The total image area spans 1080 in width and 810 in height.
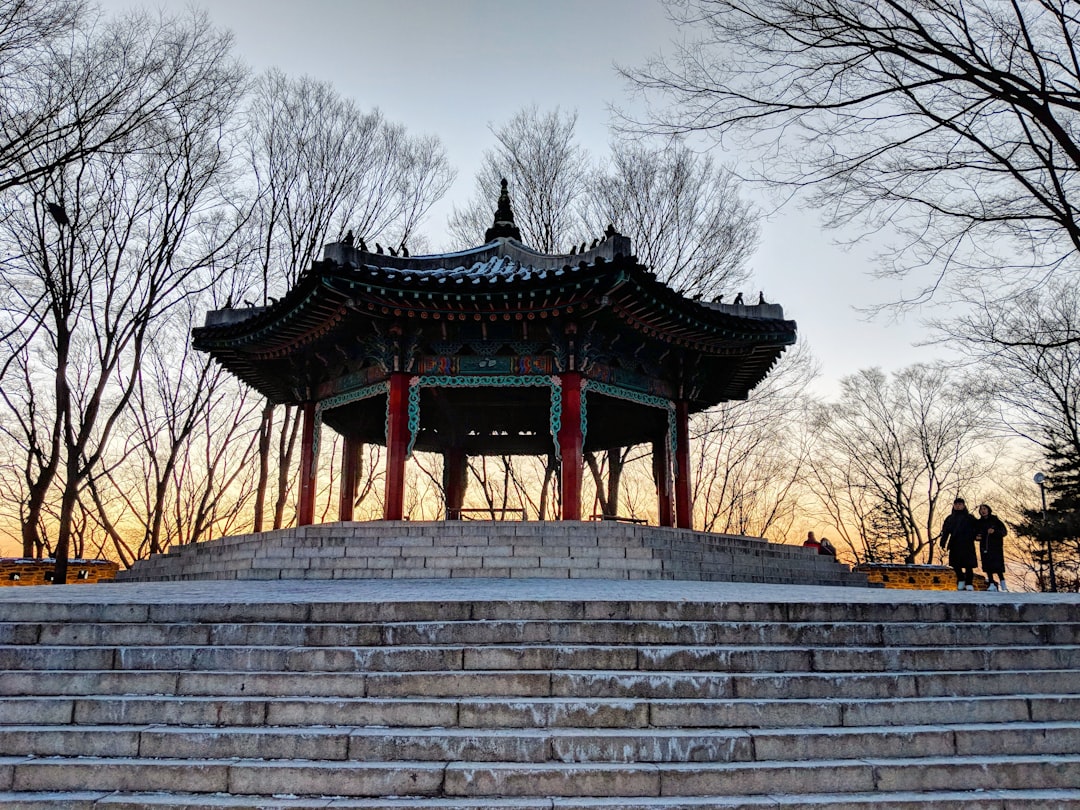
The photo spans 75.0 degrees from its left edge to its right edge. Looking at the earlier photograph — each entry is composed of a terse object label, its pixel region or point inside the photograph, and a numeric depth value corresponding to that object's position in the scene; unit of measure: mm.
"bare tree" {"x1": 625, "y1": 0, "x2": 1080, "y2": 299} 7152
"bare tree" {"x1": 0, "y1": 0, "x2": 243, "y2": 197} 9047
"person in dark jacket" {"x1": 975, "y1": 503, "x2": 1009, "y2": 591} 12195
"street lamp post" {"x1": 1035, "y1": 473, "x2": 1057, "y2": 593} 23375
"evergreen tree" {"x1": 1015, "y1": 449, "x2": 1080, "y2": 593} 28000
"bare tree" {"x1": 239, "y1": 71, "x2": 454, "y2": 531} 20219
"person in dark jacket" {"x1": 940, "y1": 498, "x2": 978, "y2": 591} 12172
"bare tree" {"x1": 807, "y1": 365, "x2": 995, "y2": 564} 30016
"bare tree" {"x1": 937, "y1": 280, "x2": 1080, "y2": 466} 23859
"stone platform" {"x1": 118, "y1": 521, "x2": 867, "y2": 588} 9945
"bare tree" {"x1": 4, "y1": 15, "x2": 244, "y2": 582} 15883
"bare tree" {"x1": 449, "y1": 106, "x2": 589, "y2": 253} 21719
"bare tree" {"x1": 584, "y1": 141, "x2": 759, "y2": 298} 20266
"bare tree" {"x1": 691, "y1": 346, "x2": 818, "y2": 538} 24391
